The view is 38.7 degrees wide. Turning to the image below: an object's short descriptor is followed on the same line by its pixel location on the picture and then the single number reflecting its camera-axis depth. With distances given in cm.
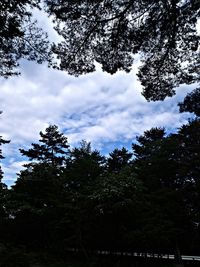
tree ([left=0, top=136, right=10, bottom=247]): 1988
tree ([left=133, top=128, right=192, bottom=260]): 1988
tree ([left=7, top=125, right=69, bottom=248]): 1972
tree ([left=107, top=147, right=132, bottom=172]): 3675
